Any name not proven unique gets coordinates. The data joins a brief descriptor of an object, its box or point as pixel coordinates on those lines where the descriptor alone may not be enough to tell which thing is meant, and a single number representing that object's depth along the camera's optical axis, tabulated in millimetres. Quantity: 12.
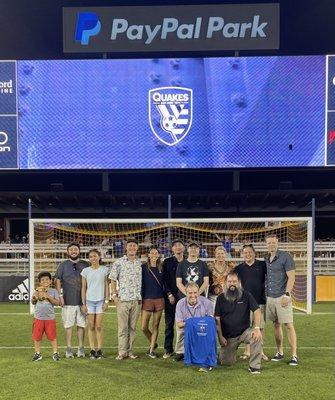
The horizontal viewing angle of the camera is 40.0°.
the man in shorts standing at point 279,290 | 6289
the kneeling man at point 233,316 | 6000
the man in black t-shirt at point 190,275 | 6406
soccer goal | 12461
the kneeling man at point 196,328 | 5934
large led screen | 19328
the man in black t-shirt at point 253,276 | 6391
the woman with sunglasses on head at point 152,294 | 6676
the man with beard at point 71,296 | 6629
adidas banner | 13672
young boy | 6457
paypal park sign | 21656
